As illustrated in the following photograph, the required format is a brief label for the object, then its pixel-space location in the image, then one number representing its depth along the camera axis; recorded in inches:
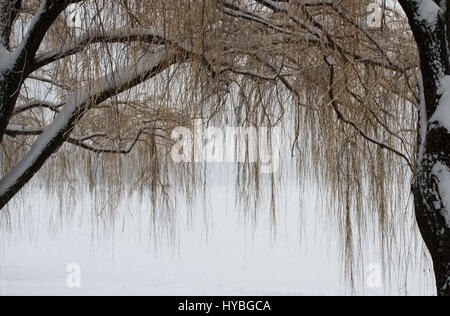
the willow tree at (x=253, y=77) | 296.5
